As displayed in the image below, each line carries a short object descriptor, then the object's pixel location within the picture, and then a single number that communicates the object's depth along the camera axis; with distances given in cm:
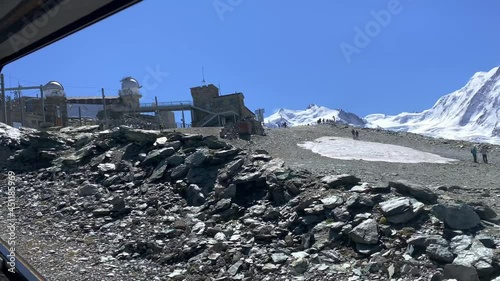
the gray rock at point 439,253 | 871
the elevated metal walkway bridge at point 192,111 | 6394
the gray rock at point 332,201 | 1205
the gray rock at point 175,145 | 2084
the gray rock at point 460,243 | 901
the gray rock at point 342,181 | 1362
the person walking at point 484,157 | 3179
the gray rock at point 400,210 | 1067
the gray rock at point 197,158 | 1791
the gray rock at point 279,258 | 1011
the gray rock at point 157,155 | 1966
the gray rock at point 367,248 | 973
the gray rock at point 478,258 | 817
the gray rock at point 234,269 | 978
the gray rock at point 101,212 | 1491
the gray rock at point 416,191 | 1182
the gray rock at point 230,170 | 1616
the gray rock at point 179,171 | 1752
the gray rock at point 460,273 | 805
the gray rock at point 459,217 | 995
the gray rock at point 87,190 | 1708
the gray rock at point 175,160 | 1873
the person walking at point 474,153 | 3134
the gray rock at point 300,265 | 958
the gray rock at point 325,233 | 1062
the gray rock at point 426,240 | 921
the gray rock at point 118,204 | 1513
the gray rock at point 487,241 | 916
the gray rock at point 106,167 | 1951
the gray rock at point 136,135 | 2241
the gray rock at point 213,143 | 2016
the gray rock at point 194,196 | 1525
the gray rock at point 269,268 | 974
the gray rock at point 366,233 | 1002
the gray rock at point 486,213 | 1072
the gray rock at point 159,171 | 1786
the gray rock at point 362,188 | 1274
